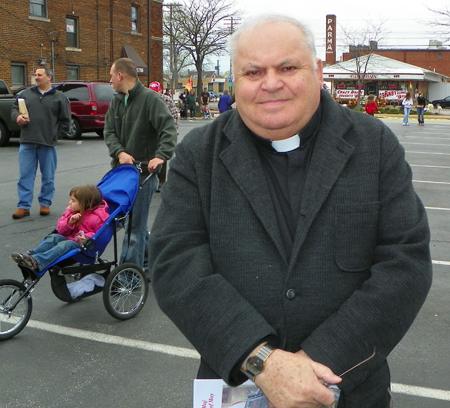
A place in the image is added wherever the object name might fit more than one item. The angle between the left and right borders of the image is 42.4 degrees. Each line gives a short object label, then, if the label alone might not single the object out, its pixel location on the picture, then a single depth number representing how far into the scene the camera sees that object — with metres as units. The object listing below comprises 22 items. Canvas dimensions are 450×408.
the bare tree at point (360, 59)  50.44
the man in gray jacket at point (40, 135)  8.38
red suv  18.92
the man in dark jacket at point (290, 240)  1.72
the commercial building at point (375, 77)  52.14
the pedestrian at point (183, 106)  34.02
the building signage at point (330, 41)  70.31
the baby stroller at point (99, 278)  4.32
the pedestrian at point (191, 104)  34.53
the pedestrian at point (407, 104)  28.34
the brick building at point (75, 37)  26.25
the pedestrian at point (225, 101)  24.45
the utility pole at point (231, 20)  42.17
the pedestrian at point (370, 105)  27.64
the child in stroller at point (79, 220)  4.46
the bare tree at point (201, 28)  40.72
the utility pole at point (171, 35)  40.72
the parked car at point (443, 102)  54.77
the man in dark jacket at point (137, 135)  5.23
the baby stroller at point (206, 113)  34.62
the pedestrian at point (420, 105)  29.22
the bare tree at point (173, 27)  41.47
